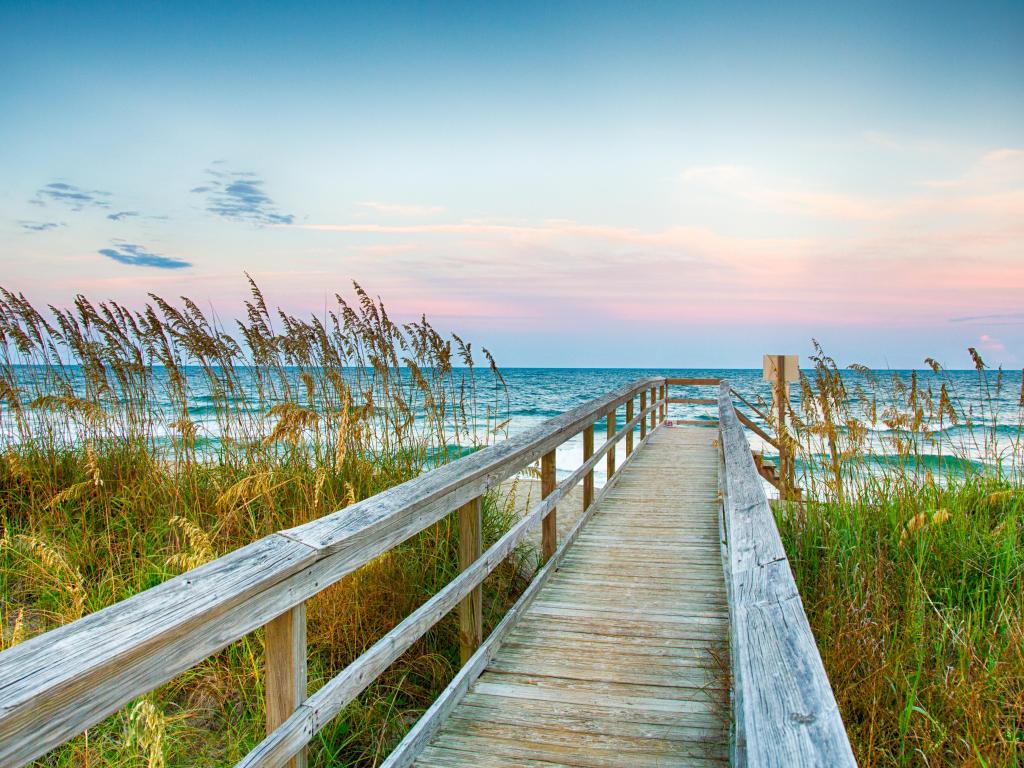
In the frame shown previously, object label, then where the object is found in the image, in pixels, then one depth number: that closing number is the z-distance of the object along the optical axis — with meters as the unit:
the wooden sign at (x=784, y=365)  10.69
